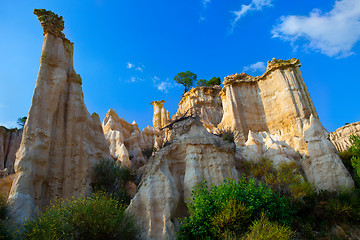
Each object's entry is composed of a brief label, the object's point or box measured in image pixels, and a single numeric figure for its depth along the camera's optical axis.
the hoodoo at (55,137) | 14.94
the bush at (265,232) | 10.05
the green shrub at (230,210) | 11.59
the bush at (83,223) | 10.08
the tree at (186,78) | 54.97
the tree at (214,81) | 53.04
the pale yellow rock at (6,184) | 16.62
